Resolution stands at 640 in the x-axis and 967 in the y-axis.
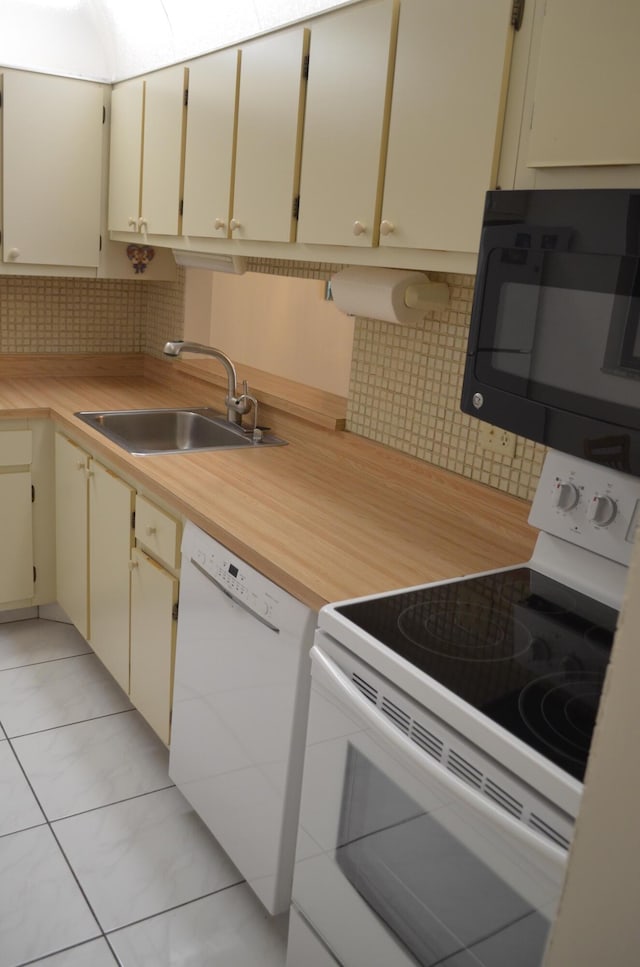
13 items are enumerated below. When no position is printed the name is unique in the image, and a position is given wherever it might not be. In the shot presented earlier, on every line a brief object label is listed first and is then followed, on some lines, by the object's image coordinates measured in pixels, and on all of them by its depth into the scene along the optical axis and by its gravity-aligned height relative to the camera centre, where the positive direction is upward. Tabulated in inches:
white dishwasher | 65.1 -37.1
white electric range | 41.8 -24.9
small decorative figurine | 130.6 +0.5
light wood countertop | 66.1 -22.0
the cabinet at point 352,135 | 61.8 +12.4
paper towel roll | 79.4 -1.4
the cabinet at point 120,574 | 88.0 -37.2
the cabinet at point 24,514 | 115.9 -37.0
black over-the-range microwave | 48.3 -1.8
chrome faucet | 108.1 -16.2
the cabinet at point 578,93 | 48.4 +12.2
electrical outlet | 77.2 -14.0
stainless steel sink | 112.9 -22.8
